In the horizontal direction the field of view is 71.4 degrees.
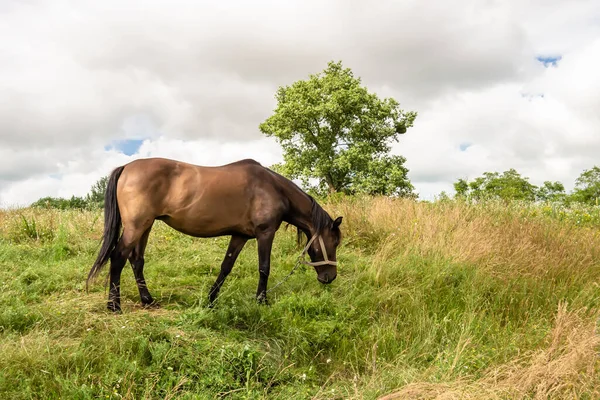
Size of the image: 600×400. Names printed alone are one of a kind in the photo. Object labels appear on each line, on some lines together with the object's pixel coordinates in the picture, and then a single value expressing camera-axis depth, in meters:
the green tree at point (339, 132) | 25.88
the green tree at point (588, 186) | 51.38
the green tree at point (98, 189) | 43.27
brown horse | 5.01
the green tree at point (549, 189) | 54.03
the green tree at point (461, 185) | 52.09
